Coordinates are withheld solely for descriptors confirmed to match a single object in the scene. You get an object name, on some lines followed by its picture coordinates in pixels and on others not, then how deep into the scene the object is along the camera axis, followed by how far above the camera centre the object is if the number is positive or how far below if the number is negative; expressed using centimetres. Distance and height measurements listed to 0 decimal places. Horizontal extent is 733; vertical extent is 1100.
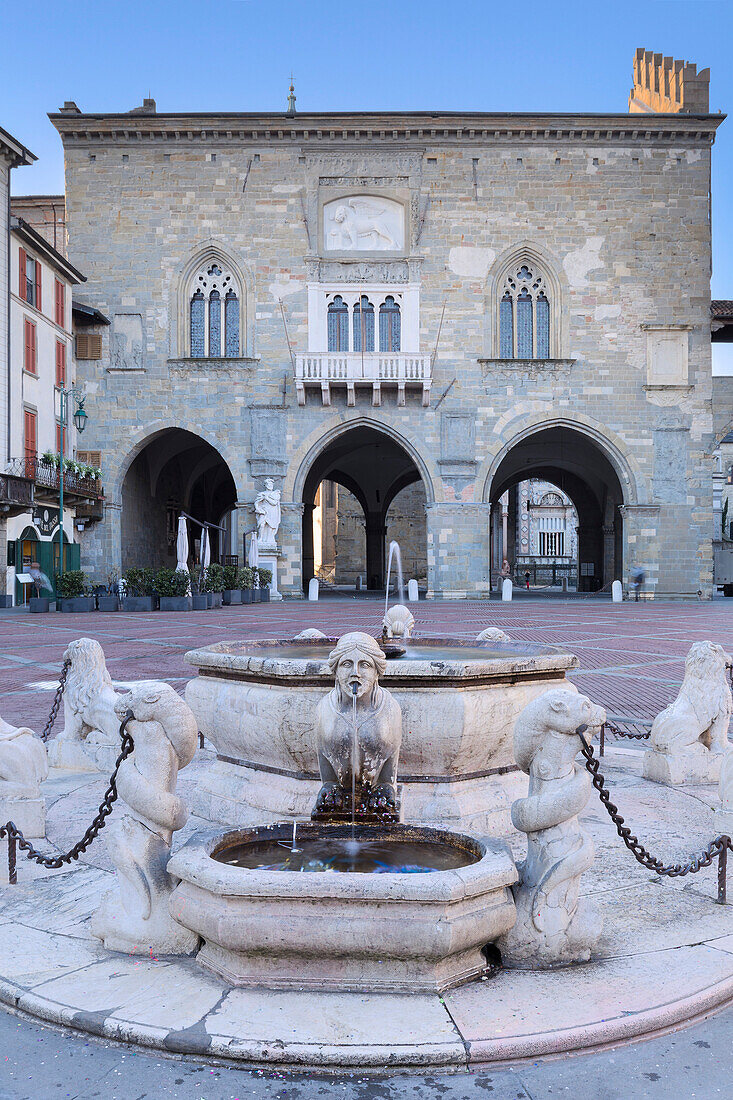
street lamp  2362 +430
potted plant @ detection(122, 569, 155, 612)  2219 -70
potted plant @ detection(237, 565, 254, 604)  2473 -53
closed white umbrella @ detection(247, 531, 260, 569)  2625 +31
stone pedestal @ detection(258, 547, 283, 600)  2636 +7
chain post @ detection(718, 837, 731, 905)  356 -129
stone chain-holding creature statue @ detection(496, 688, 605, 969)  302 -100
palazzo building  2631 +816
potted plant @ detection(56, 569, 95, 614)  2212 -79
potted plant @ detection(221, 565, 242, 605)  2395 -69
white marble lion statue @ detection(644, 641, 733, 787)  558 -104
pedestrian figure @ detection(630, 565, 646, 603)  2617 -42
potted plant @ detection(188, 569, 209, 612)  2228 -98
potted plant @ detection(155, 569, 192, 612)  2212 -64
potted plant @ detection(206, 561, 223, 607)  2330 -50
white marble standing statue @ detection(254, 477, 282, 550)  2597 +144
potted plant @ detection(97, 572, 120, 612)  2230 -98
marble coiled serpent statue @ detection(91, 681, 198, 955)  310 -99
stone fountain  274 -112
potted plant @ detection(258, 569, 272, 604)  2583 -58
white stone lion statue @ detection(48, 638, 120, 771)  577 -100
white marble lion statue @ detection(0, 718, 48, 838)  428 -108
